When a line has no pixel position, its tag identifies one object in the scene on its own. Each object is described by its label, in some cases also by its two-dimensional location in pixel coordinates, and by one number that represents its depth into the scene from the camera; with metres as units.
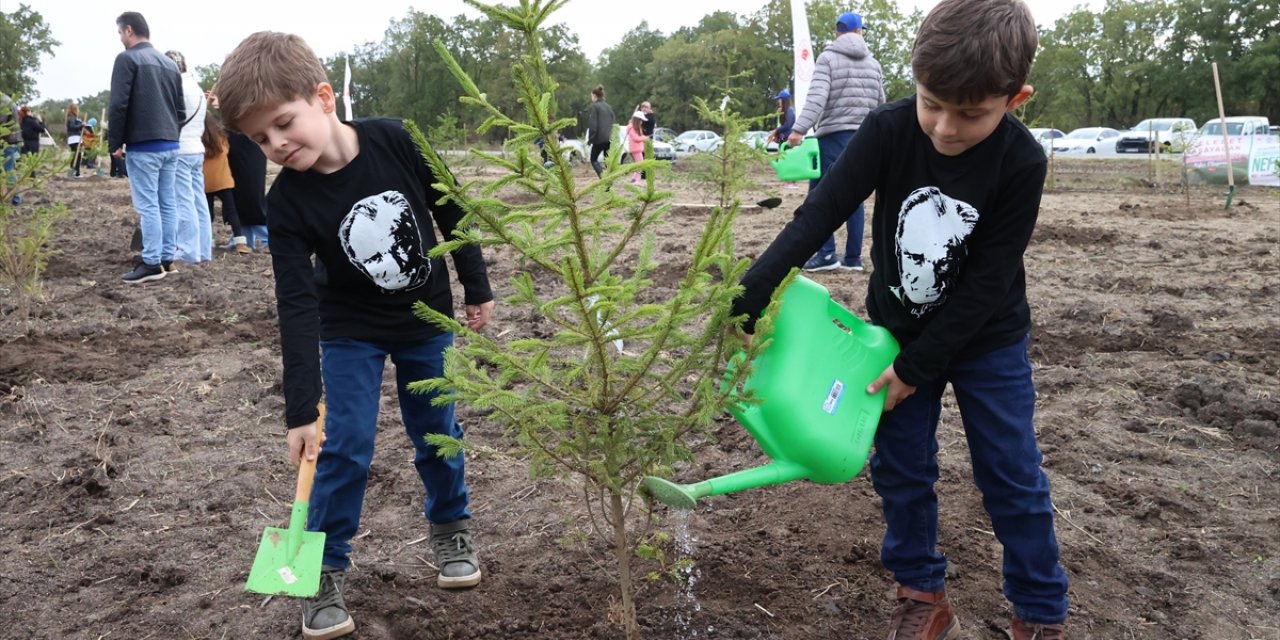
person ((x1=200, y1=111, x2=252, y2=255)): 7.88
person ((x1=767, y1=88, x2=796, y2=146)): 9.63
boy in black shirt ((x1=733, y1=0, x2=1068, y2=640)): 1.84
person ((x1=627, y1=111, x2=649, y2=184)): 14.40
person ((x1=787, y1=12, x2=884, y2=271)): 6.45
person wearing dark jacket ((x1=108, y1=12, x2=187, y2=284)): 6.47
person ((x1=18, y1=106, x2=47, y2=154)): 16.42
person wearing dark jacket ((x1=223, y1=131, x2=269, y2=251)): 7.86
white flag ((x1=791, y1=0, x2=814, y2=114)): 9.72
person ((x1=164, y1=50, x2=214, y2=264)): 7.19
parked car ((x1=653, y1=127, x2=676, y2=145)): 30.80
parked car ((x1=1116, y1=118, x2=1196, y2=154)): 32.44
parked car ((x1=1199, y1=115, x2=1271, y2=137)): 27.14
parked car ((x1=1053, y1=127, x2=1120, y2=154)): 33.59
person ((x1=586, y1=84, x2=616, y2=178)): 14.20
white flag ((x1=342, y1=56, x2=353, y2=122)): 11.96
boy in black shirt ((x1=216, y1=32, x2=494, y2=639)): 2.18
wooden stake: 10.54
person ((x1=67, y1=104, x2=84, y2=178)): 18.52
